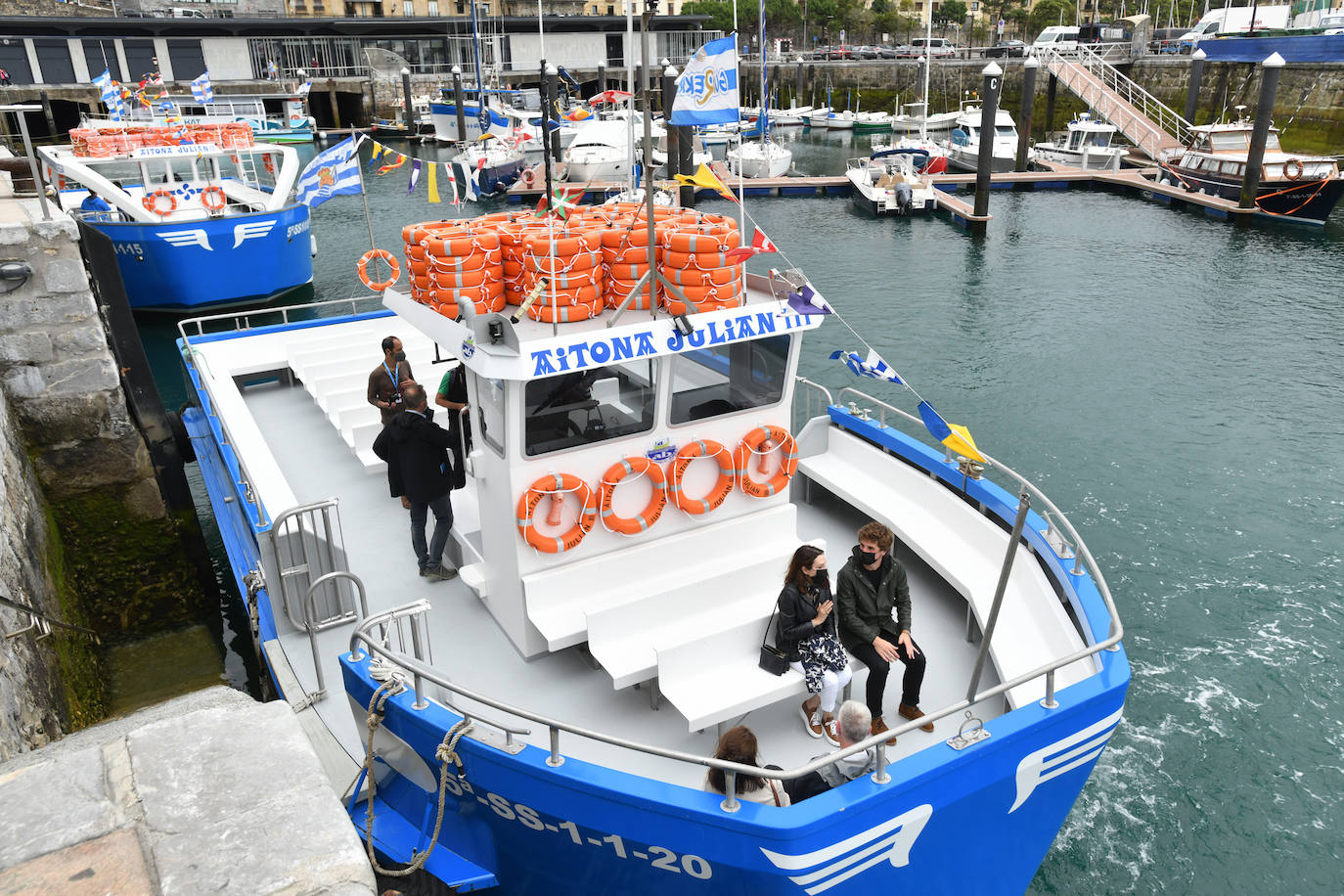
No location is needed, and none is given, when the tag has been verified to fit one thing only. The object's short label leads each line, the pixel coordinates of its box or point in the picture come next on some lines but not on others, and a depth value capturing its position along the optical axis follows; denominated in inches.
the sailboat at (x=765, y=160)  1553.9
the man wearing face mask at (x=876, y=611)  213.0
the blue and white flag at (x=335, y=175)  585.6
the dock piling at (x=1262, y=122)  1160.8
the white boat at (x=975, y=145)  1598.2
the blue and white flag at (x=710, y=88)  255.1
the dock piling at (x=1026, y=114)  1534.7
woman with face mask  212.2
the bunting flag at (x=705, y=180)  237.0
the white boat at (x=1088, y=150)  1547.7
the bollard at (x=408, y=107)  2343.9
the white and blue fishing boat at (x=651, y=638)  181.0
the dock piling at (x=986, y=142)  1175.0
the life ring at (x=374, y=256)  380.6
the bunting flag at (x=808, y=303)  236.7
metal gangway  1592.0
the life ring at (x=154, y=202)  846.5
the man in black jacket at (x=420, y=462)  260.8
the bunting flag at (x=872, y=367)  235.0
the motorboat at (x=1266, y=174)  1168.2
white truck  2191.2
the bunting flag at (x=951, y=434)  200.4
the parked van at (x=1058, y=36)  2486.6
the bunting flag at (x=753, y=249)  233.9
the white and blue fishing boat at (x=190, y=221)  808.3
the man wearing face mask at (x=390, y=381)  323.9
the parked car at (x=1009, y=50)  2501.2
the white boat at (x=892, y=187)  1285.7
